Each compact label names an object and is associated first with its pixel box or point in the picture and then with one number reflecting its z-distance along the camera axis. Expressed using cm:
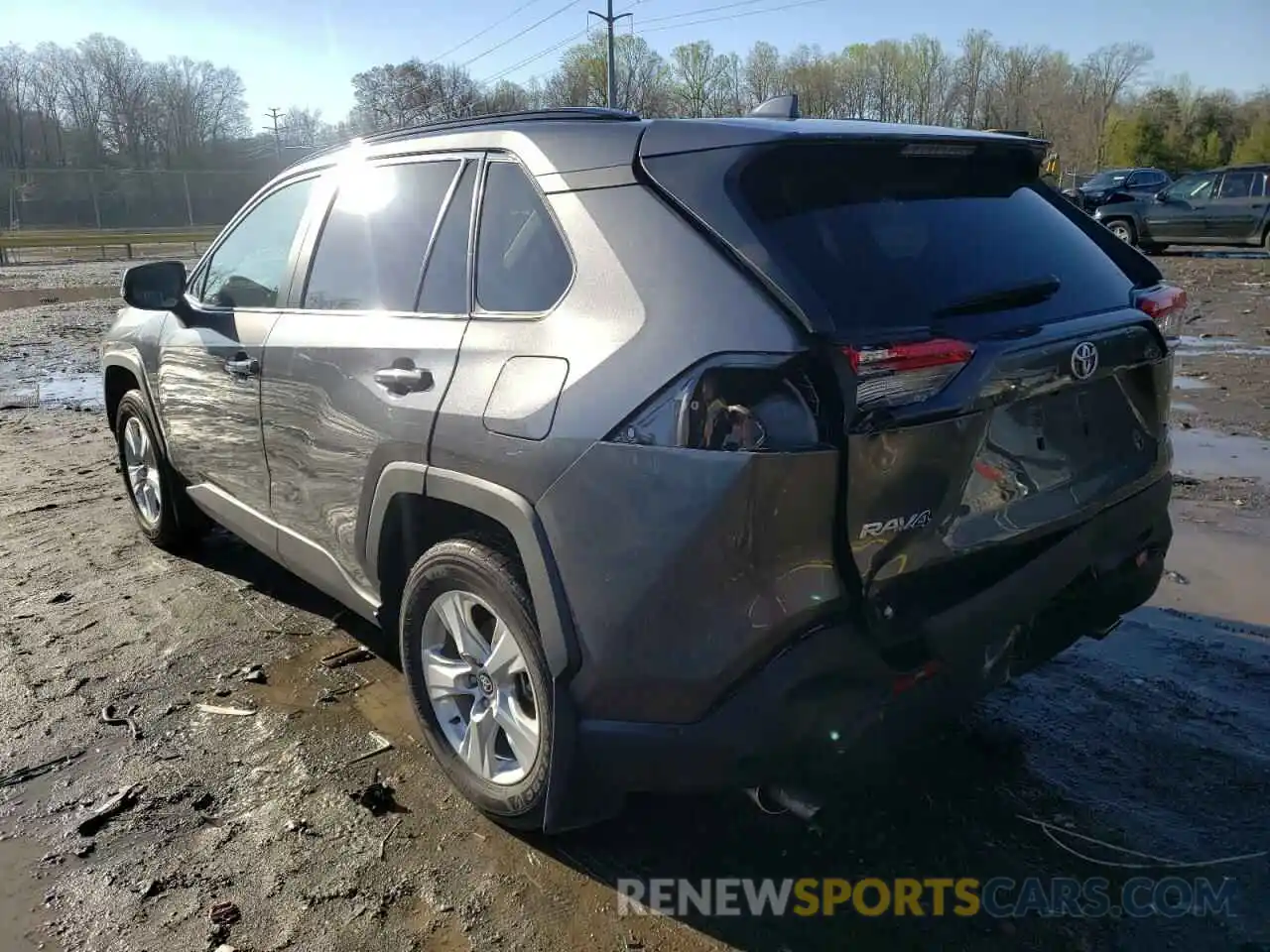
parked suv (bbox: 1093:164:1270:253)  1939
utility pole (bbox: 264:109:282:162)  6561
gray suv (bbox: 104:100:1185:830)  209
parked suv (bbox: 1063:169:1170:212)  2550
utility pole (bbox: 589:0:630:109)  3516
